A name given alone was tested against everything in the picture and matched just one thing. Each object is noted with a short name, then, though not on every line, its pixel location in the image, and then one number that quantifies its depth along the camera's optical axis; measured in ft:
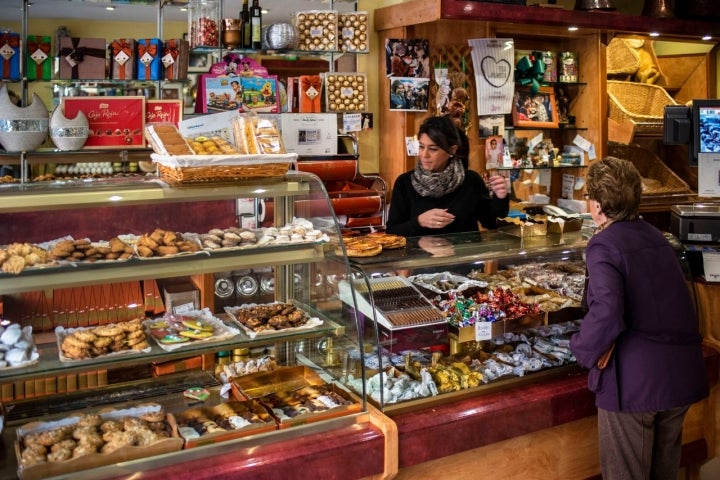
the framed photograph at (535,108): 19.27
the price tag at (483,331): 9.80
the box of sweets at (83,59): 14.66
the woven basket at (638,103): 19.69
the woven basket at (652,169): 20.83
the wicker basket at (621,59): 20.88
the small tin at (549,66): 19.57
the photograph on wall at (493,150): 18.47
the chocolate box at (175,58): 15.01
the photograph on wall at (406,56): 17.06
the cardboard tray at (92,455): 6.95
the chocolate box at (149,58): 14.90
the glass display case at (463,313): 9.20
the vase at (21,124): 13.41
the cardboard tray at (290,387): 8.35
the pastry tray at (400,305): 9.47
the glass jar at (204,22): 15.21
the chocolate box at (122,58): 14.85
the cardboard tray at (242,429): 7.70
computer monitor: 14.69
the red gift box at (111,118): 14.33
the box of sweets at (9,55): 14.47
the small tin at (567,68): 19.79
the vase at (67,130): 13.84
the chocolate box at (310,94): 16.24
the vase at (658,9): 20.08
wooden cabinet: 16.72
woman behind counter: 12.60
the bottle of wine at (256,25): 15.37
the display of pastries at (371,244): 9.73
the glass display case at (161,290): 7.64
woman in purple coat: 8.72
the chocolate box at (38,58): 14.83
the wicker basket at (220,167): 8.20
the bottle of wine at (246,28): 15.47
